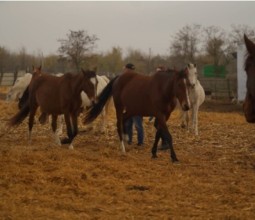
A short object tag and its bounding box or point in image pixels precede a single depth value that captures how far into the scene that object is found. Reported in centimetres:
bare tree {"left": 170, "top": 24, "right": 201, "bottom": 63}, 4103
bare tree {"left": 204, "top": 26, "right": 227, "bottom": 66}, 3956
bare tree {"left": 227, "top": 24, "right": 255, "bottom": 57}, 3961
